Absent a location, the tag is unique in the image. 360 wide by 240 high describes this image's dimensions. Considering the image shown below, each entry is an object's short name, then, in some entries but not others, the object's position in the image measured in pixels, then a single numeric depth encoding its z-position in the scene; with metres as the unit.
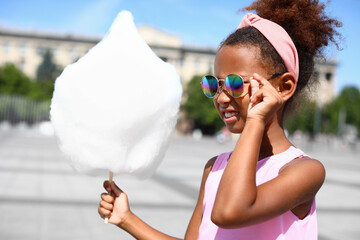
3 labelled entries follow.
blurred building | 74.94
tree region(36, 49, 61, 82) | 61.60
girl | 1.23
